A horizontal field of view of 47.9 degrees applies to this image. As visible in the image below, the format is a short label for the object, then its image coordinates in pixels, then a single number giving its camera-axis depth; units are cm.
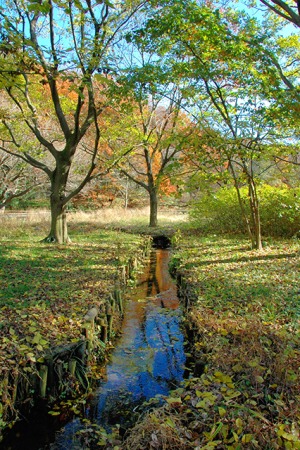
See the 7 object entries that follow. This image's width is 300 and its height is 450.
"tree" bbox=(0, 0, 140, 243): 869
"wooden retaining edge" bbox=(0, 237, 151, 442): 362
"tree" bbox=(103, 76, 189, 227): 853
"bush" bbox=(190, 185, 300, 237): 1195
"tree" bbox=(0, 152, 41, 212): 1571
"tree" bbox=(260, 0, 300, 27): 527
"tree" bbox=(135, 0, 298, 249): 712
